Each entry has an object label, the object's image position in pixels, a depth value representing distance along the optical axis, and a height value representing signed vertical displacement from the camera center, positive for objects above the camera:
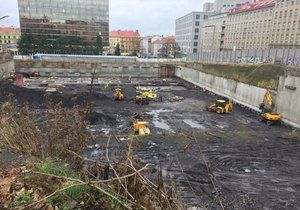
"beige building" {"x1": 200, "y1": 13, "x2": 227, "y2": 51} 92.57 +5.91
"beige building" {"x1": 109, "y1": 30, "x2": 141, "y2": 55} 134.12 +2.57
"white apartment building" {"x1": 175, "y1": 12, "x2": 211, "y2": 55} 110.49 +7.37
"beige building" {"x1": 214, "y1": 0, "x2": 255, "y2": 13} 124.19 +20.74
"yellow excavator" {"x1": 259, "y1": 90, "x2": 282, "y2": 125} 23.22 -5.56
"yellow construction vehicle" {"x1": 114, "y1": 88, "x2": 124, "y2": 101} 31.47 -5.77
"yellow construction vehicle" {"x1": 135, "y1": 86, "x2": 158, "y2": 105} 29.87 -5.85
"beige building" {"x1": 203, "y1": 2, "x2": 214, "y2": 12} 148.39 +23.33
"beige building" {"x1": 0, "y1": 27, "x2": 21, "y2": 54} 132.12 +3.73
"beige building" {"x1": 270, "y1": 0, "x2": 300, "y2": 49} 61.22 +6.02
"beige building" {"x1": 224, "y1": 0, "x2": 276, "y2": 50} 71.94 +6.78
